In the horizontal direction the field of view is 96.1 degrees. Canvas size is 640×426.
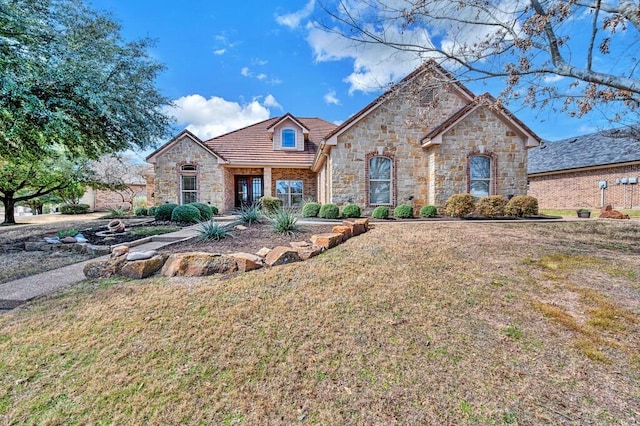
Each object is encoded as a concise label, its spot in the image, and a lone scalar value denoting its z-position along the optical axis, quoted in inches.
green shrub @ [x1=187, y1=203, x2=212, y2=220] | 457.0
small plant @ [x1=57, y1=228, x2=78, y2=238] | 294.2
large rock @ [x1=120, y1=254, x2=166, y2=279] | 172.6
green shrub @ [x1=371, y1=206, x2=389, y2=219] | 453.4
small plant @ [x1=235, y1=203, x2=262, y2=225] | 331.9
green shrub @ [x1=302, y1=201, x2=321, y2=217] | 482.6
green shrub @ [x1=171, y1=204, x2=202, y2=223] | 404.8
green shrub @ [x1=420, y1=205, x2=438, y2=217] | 448.8
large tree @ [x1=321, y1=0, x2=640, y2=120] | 197.9
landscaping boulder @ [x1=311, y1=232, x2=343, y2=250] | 224.2
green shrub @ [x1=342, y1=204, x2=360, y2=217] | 456.1
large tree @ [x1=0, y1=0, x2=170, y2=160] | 209.5
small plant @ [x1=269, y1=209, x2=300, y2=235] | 278.1
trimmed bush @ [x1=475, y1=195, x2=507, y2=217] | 434.6
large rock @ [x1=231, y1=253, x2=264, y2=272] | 176.6
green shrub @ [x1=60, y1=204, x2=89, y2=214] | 818.2
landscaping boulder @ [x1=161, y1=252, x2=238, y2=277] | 173.0
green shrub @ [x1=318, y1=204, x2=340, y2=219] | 454.0
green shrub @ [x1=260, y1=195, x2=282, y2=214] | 554.9
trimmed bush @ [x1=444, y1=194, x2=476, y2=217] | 434.0
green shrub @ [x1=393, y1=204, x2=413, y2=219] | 456.4
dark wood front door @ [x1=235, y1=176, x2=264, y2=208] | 722.8
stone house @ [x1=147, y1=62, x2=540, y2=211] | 464.4
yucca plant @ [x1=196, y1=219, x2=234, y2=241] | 258.0
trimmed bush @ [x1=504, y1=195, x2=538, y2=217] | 435.2
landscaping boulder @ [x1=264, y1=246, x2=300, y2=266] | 186.4
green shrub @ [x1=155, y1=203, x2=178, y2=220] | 438.3
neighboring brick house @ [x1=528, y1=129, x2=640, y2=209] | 668.1
